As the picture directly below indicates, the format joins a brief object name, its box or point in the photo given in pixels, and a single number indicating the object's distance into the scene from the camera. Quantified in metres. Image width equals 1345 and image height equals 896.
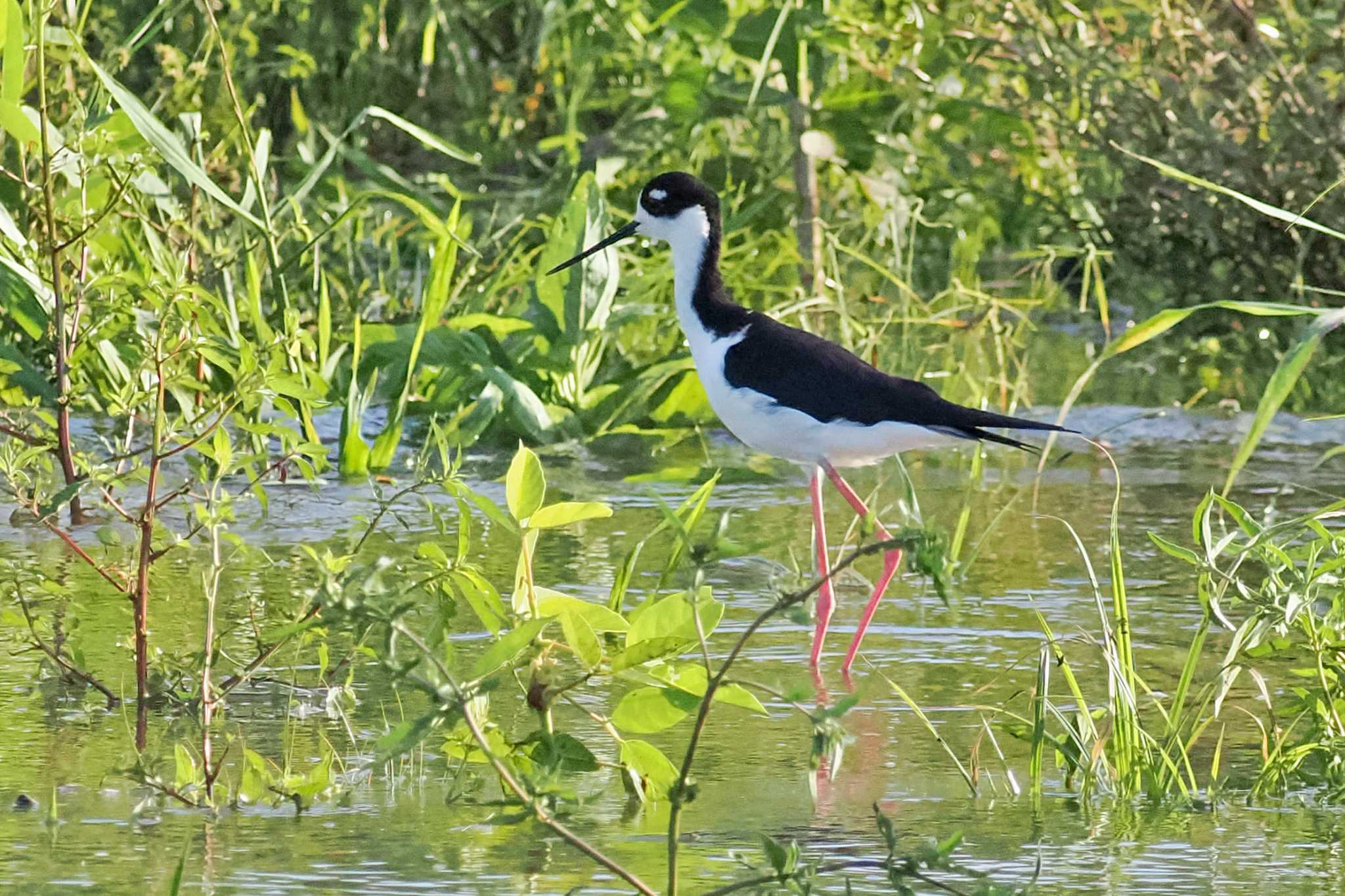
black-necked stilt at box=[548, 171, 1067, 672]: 9.76
